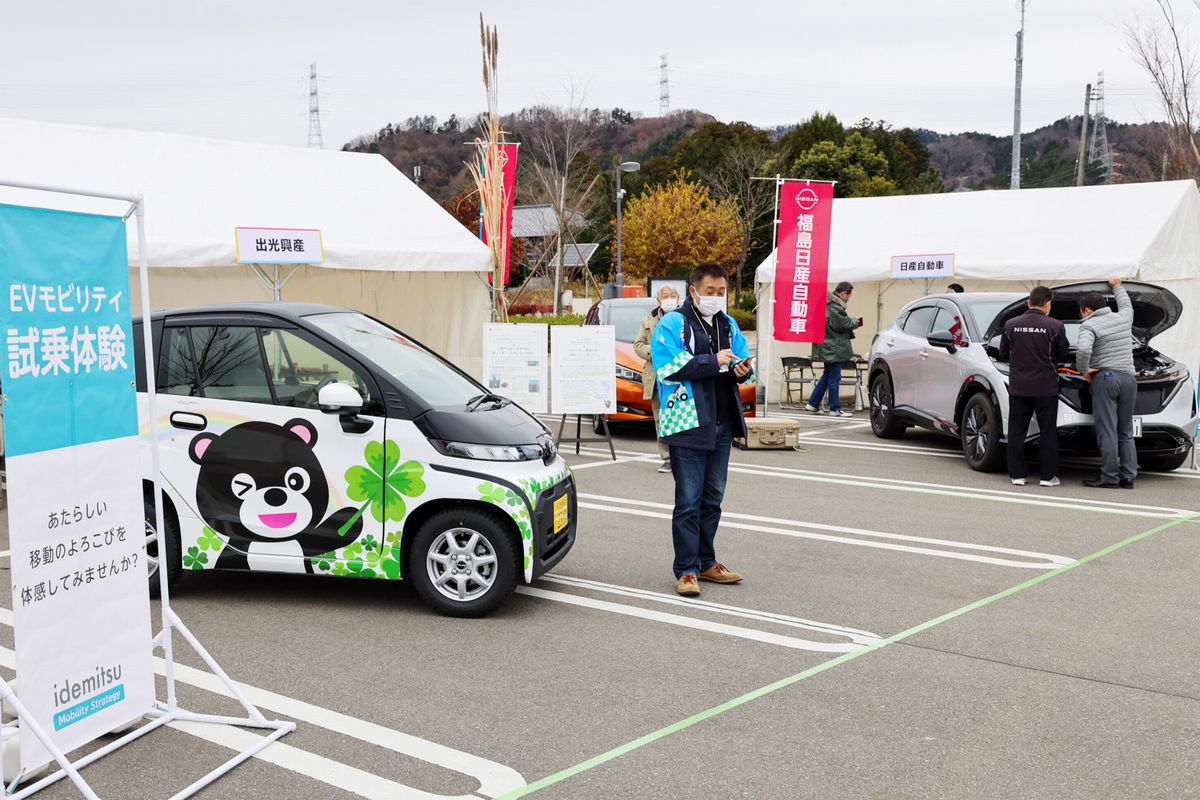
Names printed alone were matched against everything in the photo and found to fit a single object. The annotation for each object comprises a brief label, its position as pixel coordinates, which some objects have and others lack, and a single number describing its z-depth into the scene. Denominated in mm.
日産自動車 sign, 15734
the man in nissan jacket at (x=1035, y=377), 9711
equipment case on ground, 12531
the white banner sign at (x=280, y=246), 12930
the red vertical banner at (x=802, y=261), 14398
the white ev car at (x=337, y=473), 5754
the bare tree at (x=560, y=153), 41906
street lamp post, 38728
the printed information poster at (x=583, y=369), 11523
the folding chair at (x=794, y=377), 17641
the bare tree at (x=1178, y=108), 24188
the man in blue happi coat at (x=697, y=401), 6105
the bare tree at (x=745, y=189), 48406
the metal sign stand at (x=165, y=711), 3807
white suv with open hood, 10430
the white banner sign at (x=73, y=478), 3557
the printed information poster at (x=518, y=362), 11484
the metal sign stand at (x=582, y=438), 11758
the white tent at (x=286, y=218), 12930
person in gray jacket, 9953
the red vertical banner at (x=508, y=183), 14830
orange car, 13039
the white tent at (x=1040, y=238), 14609
